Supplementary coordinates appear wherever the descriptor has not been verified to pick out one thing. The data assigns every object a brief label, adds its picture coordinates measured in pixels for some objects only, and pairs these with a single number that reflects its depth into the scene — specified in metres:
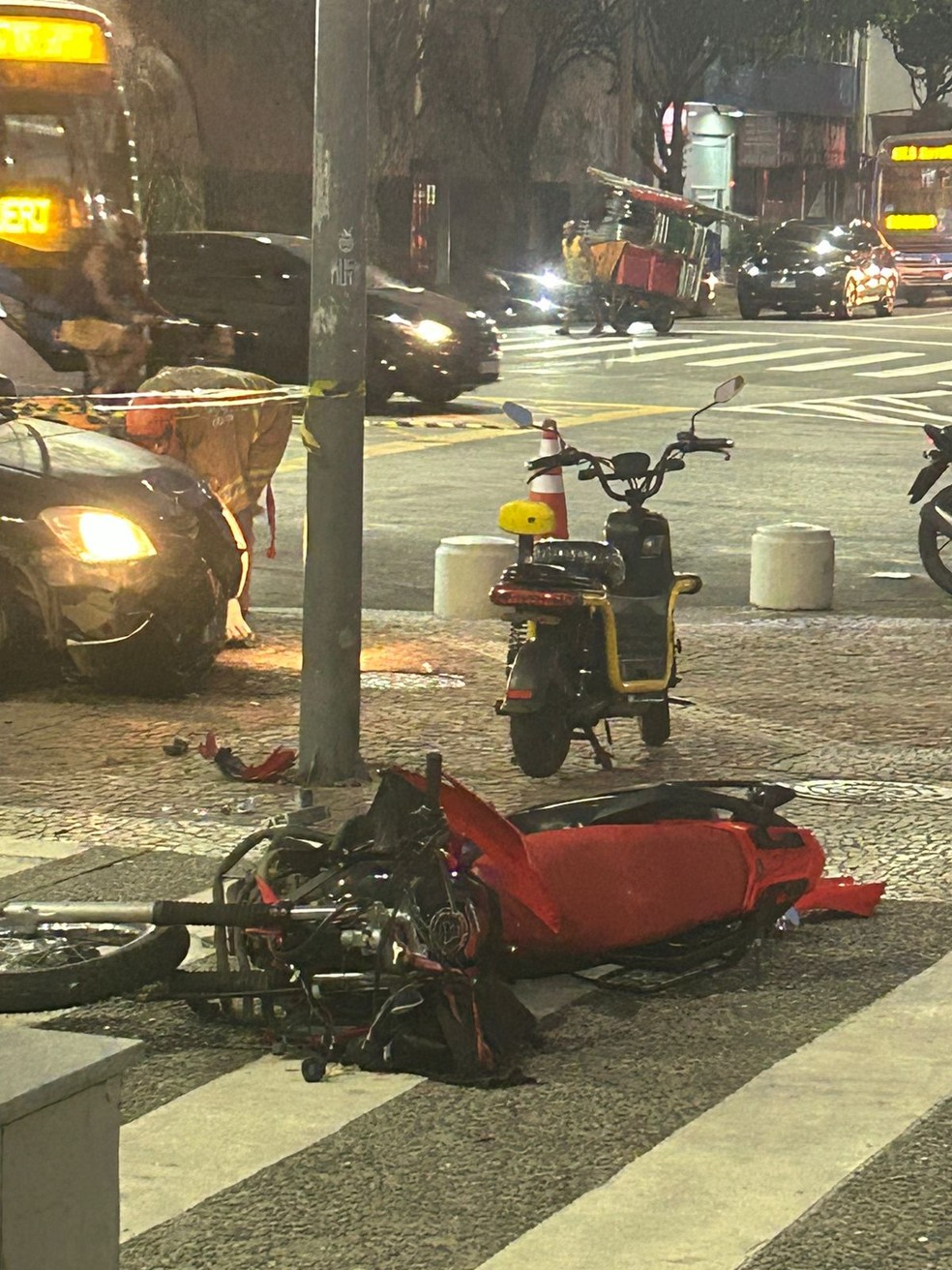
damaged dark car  9.56
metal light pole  8.29
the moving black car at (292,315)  23.09
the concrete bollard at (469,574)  12.04
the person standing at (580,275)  37.44
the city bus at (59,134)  13.78
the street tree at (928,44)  64.75
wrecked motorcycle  5.45
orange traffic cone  12.19
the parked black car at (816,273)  41.28
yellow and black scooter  8.50
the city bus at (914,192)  52.41
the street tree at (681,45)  54.16
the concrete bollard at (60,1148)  3.35
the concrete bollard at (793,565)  12.36
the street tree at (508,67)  47.47
